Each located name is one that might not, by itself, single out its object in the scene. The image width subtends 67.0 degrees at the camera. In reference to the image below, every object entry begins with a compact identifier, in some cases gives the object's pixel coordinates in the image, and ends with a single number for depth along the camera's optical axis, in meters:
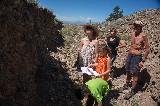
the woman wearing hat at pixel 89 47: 3.58
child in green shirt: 3.08
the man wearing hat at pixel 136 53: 3.94
